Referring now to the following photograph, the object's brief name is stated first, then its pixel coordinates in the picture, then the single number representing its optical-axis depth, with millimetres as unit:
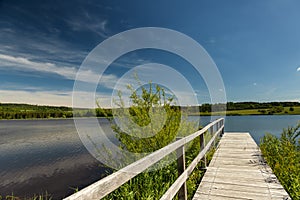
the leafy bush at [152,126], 4542
